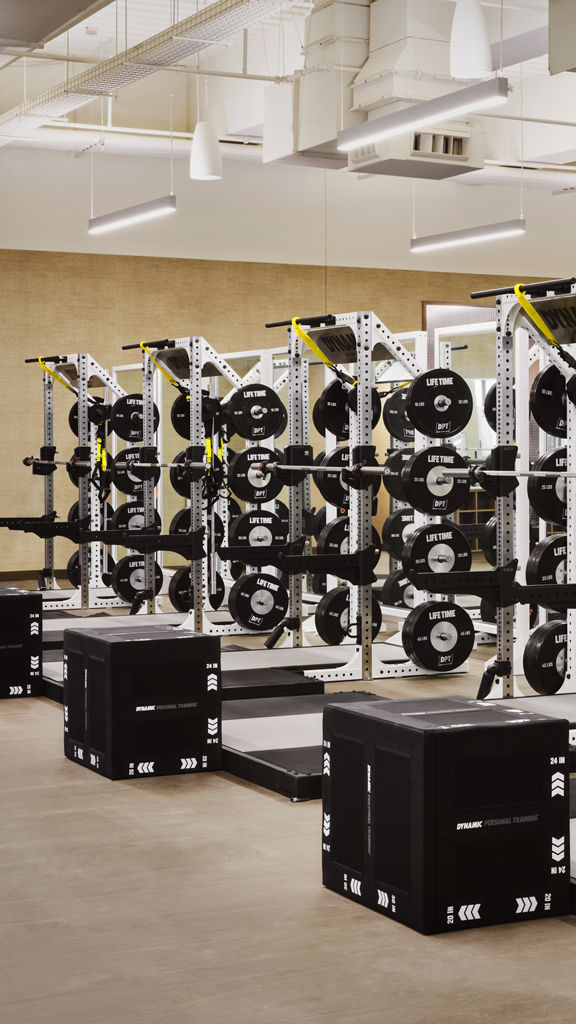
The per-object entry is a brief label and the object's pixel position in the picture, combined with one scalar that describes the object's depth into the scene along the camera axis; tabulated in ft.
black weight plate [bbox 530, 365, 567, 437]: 22.02
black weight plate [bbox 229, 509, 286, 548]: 29.99
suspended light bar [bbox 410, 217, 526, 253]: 39.19
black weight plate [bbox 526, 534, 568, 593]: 23.45
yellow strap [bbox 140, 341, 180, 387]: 31.73
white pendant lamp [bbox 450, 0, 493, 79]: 27.14
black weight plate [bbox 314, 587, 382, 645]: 27.48
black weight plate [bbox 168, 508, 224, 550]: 33.63
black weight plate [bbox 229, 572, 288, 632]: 29.66
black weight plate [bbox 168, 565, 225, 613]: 32.65
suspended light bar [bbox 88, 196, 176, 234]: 36.17
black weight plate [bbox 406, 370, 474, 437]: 23.54
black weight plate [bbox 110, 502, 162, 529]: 36.60
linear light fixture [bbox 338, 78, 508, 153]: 24.49
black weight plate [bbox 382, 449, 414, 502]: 25.22
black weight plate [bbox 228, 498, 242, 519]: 35.06
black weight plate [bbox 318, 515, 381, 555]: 28.07
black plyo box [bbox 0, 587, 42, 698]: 23.17
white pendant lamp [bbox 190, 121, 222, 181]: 35.86
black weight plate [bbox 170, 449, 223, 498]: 29.74
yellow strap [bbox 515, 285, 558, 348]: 20.92
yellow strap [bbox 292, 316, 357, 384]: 26.45
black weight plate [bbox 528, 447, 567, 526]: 22.85
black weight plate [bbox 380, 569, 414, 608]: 33.40
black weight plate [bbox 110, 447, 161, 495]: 35.70
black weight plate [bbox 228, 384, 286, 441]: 29.12
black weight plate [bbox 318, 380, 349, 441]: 26.73
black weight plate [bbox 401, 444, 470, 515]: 23.49
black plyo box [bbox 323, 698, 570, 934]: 11.89
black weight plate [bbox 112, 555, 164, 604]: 35.58
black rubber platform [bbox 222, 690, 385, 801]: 17.28
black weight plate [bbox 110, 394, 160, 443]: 34.17
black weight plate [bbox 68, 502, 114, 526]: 38.18
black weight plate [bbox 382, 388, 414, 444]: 29.74
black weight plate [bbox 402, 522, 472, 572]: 24.53
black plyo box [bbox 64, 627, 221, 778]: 17.66
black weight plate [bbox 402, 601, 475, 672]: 24.58
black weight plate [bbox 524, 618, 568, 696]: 22.27
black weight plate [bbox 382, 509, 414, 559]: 31.35
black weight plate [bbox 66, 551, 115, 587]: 38.67
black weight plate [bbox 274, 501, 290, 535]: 33.27
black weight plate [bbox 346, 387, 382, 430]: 25.64
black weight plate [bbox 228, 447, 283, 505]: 29.43
